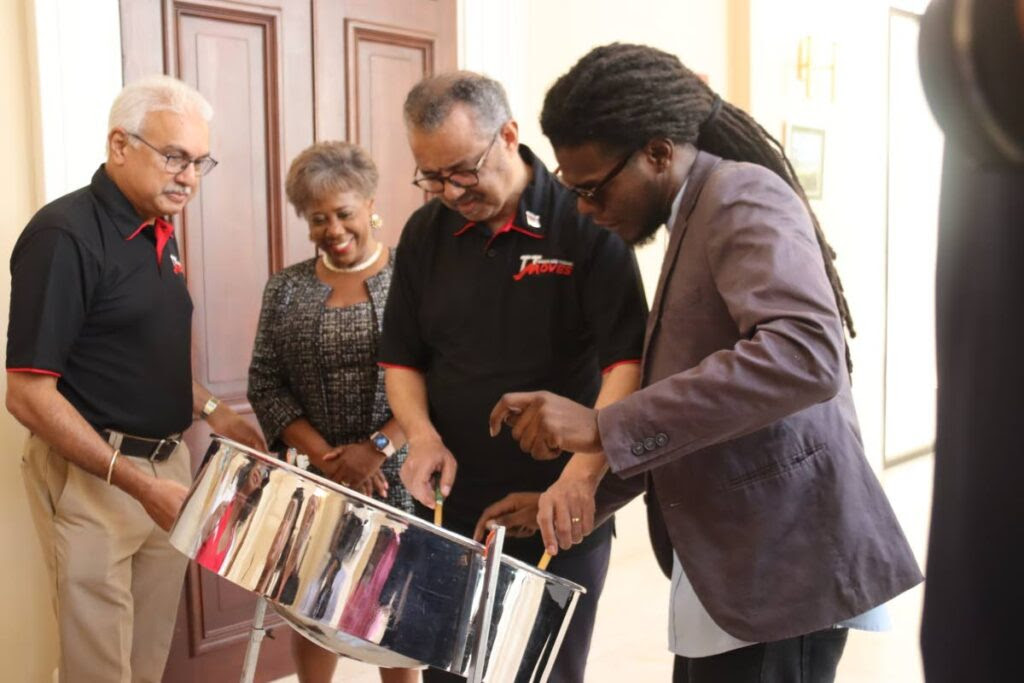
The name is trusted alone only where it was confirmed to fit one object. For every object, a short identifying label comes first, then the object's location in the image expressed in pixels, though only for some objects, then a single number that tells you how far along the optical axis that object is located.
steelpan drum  1.16
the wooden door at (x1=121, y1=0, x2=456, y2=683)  2.49
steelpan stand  1.13
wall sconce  4.20
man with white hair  1.83
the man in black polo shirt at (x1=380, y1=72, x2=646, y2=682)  1.55
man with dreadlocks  1.05
